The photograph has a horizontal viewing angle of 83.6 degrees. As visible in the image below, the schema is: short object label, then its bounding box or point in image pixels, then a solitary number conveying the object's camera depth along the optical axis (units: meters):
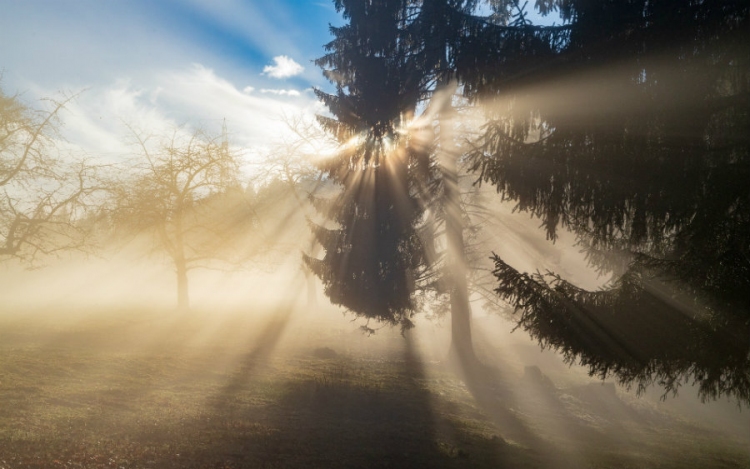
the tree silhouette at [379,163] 12.02
